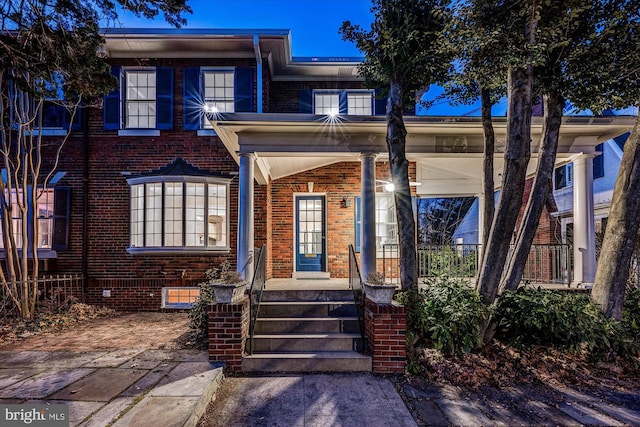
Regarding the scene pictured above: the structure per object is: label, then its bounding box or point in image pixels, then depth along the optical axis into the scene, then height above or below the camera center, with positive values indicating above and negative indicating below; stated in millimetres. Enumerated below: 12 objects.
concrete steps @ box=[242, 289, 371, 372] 4418 -1596
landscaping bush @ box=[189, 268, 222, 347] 5047 -1409
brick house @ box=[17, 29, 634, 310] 7867 +1026
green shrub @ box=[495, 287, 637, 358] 4543 -1374
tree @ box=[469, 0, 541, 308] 4695 +1174
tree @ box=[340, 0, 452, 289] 5164 +2671
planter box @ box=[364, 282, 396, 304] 4414 -885
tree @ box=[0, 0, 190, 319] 5445 +2721
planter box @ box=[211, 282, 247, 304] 4277 -850
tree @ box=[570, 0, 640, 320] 4867 +825
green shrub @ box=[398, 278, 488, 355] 4477 -1257
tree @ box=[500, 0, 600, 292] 4844 +2248
